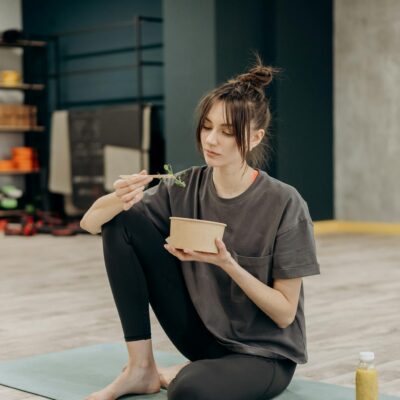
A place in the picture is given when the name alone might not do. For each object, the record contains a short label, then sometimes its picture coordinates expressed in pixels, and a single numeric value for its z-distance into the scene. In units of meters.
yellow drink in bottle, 1.80
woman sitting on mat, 1.92
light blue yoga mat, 2.20
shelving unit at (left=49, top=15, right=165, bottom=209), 7.12
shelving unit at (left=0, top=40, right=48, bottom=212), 8.00
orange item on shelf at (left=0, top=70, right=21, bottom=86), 7.87
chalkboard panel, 7.00
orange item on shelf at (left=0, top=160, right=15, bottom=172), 7.87
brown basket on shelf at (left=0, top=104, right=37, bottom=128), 7.82
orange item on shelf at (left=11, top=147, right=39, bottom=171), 7.98
